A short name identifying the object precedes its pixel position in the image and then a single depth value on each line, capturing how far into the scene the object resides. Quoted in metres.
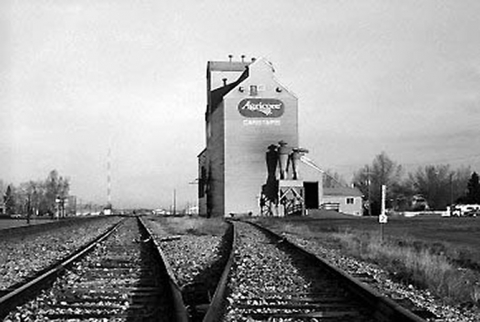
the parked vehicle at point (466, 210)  91.94
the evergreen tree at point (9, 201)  137.50
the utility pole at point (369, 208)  102.15
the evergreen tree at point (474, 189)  115.69
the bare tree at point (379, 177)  146.50
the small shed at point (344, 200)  88.88
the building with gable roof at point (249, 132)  70.12
